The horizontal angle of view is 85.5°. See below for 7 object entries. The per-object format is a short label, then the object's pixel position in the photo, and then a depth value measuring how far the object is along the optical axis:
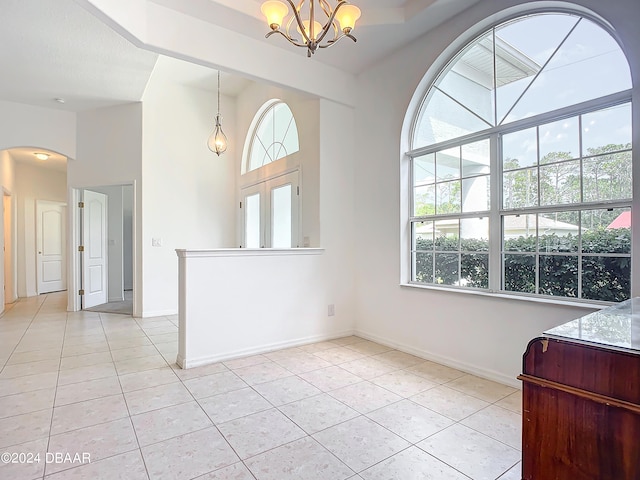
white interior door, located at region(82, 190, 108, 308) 5.61
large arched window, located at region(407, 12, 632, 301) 2.27
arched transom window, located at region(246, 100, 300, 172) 4.73
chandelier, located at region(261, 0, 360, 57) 2.17
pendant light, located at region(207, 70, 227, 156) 4.95
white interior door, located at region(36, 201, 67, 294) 7.32
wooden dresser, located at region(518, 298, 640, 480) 0.94
